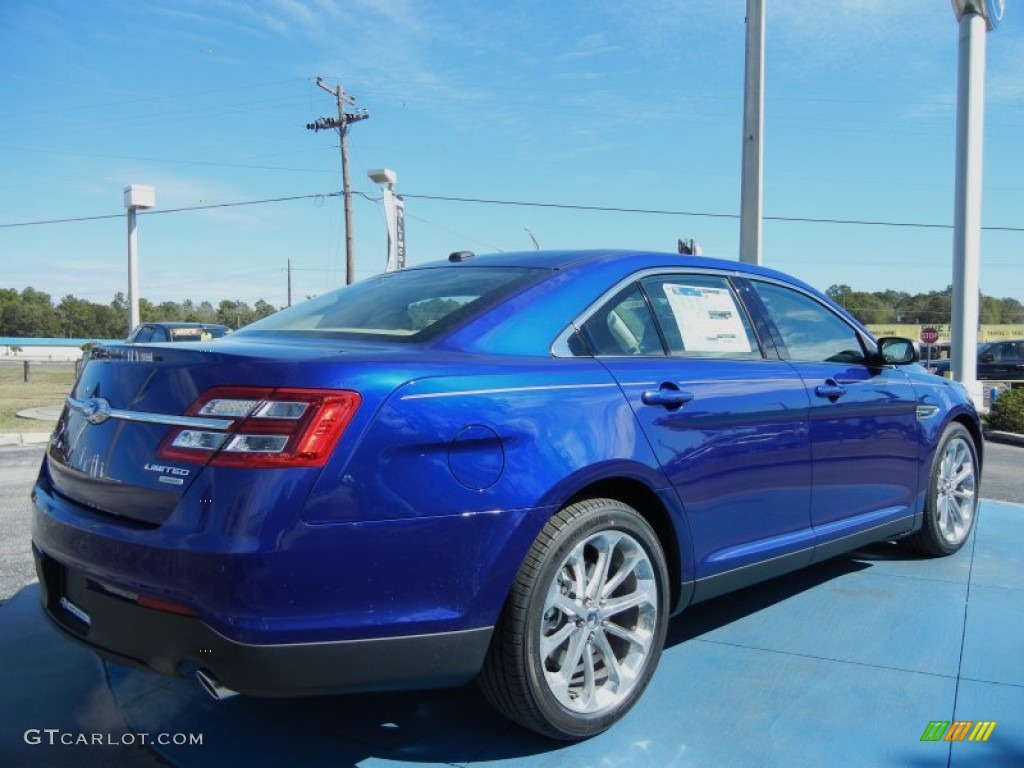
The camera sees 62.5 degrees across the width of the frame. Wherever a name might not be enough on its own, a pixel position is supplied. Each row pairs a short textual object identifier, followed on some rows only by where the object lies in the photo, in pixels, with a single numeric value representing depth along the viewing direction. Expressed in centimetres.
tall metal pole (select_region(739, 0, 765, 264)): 1096
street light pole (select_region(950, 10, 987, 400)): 1356
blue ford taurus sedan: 214
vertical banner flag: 1825
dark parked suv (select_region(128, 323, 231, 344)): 1647
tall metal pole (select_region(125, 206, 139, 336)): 1892
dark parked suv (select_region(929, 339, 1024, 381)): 2400
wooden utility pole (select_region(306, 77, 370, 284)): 3306
